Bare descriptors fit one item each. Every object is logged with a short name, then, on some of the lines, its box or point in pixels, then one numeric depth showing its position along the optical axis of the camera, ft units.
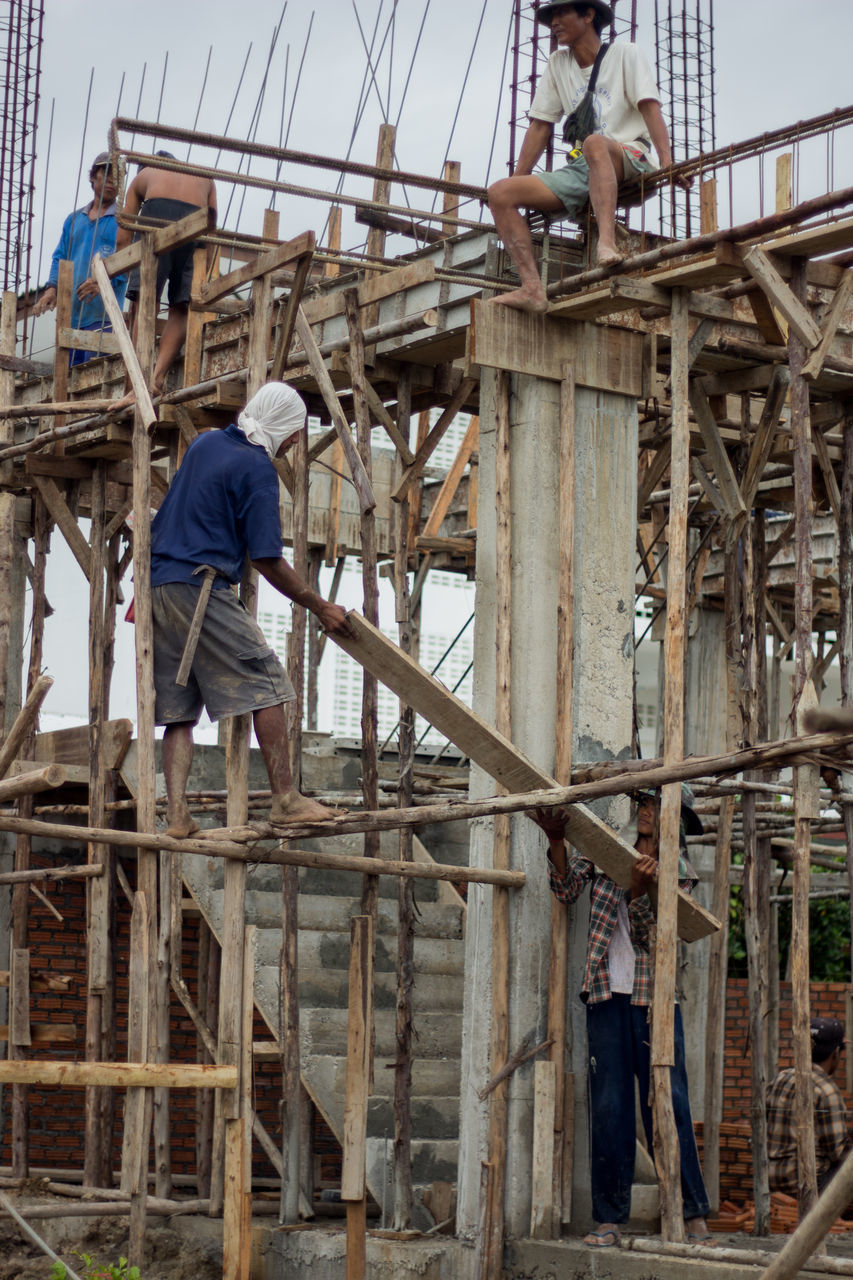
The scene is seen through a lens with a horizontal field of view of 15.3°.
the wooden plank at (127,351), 49.92
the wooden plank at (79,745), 71.14
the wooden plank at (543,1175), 48.70
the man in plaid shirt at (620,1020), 48.27
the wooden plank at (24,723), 39.09
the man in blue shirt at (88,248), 76.18
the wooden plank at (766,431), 57.56
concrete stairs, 59.64
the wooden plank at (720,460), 56.60
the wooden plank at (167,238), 52.87
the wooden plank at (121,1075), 43.25
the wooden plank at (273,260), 48.31
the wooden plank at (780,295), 46.31
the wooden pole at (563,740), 49.87
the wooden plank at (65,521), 72.79
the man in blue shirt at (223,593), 45.14
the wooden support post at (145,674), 46.27
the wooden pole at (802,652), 45.53
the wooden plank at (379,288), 54.56
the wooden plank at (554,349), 51.78
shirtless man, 64.63
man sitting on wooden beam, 52.09
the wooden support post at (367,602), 55.78
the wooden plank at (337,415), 50.18
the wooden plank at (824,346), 47.23
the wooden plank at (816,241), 45.32
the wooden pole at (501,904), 48.79
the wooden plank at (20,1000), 69.41
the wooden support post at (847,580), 57.25
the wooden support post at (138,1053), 46.27
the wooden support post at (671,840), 45.92
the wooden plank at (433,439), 58.95
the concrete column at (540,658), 50.61
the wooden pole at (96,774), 67.19
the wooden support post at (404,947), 53.78
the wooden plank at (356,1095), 48.01
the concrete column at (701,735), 91.59
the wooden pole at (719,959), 62.33
